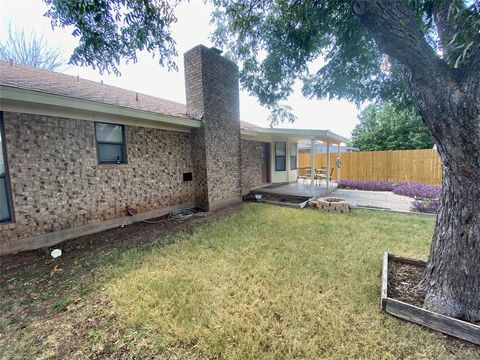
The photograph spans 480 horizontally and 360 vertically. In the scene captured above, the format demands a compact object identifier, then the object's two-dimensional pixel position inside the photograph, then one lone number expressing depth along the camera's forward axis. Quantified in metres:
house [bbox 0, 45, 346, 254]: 4.19
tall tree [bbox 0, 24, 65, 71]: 13.14
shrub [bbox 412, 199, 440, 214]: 6.80
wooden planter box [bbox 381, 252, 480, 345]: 2.07
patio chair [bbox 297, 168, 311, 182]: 13.46
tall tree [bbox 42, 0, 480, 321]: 2.08
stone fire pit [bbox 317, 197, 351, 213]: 7.09
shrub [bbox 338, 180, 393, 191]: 11.16
